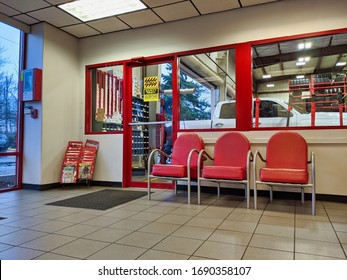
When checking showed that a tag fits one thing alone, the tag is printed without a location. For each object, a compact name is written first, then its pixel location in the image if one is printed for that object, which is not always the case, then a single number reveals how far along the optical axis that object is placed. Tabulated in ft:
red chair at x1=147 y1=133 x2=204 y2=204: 12.07
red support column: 13.58
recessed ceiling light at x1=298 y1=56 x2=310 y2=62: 15.66
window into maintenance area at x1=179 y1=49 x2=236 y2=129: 14.38
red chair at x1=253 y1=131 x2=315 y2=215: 10.03
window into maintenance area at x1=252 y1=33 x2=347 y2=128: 12.80
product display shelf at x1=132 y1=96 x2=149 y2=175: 16.34
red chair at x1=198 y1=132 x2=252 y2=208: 11.02
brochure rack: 15.78
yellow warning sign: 15.90
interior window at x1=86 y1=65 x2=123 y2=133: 16.96
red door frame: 15.33
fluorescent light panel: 13.38
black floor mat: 11.51
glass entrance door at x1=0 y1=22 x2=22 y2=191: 14.87
